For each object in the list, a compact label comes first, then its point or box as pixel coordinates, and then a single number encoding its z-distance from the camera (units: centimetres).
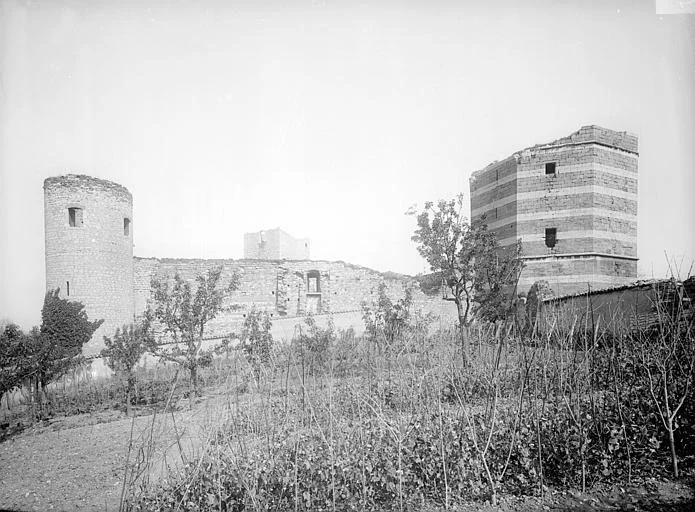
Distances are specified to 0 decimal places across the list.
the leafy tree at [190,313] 1031
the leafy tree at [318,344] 1119
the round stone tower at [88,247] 1764
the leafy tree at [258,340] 1039
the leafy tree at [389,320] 1092
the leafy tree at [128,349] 1027
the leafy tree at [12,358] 890
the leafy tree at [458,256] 1074
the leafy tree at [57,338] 1032
